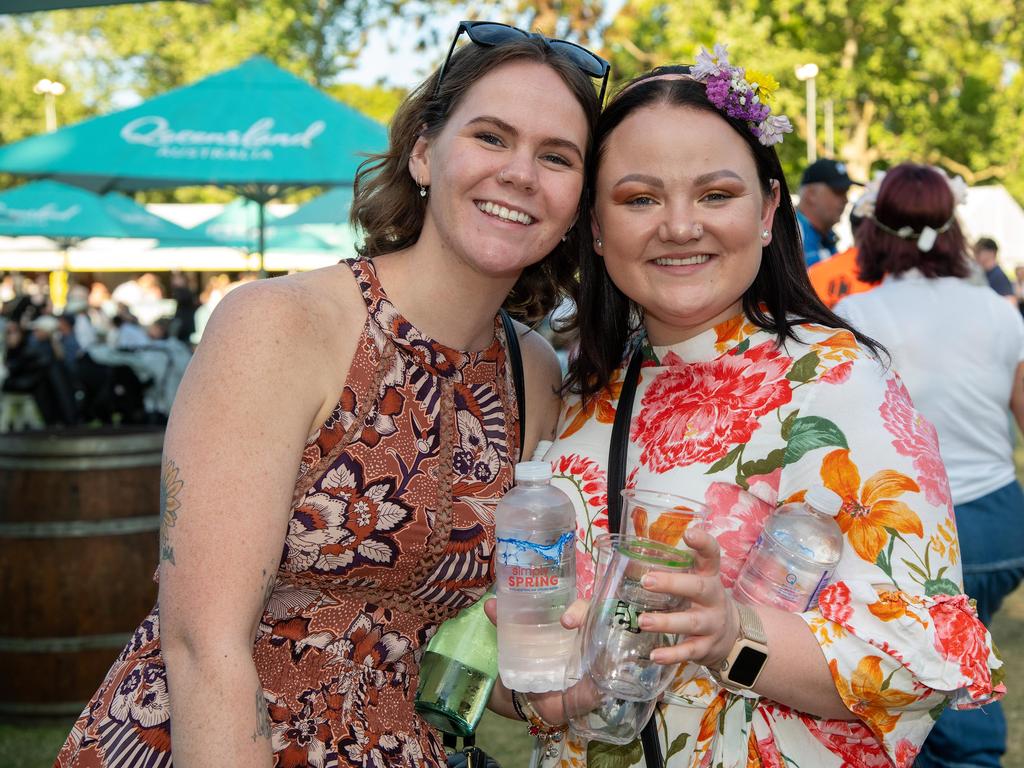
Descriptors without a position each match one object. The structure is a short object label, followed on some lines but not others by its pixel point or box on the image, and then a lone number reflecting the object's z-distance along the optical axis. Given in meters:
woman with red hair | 4.34
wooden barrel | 5.16
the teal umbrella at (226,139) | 8.91
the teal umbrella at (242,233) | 17.83
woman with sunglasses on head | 1.97
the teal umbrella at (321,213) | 18.02
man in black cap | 7.77
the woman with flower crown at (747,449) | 1.97
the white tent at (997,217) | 22.95
